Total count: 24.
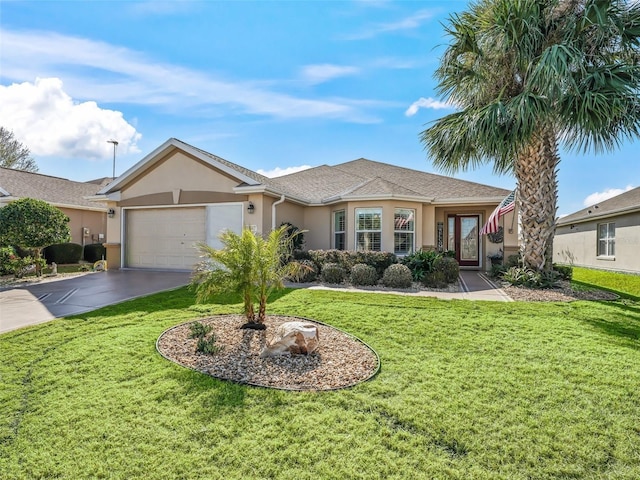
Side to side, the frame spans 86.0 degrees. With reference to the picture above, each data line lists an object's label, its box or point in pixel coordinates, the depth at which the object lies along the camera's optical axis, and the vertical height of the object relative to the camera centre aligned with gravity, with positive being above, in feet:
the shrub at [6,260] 43.09 -2.25
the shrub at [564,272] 38.99 -3.09
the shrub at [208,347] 16.57 -5.07
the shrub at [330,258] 38.63 -1.62
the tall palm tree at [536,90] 28.63 +13.80
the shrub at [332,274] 37.47 -3.29
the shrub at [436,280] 36.04 -3.75
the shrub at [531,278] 34.27 -3.41
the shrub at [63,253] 55.26 -1.72
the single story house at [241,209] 43.42 +4.77
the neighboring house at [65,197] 57.31 +7.66
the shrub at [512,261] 41.83 -2.04
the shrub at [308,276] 38.09 -3.59
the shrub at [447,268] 36.33 -2.51
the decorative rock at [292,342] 16.25 -4.71
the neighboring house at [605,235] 52.75 +1.88
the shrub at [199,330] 18.28 -4.70
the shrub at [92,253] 61.62 -1.86
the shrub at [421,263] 37.47 -2.13
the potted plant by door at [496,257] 49.98 -1.82
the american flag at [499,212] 42.83 +4.10
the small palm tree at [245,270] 18.66 -1.46
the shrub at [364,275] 36.37 -3.32
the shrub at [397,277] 35.47 -3.42
